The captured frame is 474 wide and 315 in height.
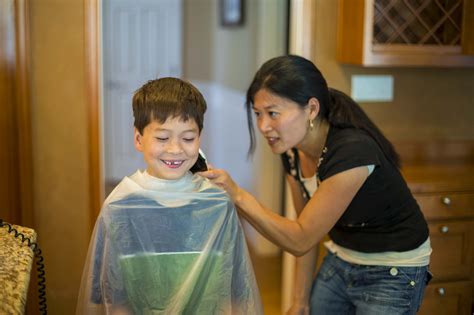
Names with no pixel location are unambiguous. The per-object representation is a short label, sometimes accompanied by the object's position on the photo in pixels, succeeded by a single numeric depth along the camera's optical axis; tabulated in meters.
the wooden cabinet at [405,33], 2.98
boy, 1.62
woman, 1.93
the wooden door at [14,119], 2.68
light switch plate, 3.25
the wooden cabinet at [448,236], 2.84
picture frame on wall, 5.38
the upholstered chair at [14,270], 1.32
